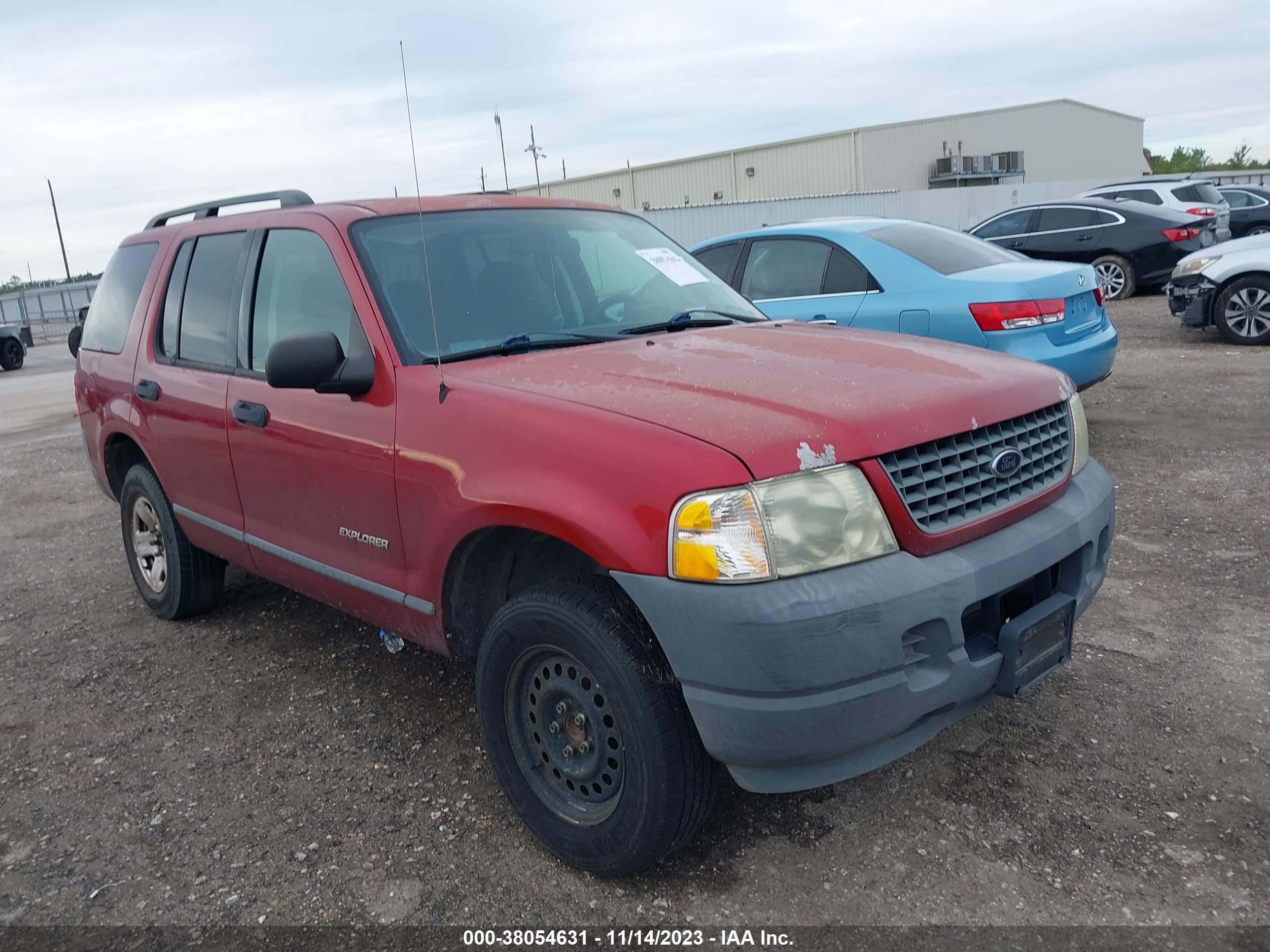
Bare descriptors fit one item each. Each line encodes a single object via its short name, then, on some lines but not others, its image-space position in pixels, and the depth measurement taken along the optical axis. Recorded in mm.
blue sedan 6191
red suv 2318
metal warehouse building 38969
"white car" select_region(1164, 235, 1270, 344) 10586
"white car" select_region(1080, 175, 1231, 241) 16641
